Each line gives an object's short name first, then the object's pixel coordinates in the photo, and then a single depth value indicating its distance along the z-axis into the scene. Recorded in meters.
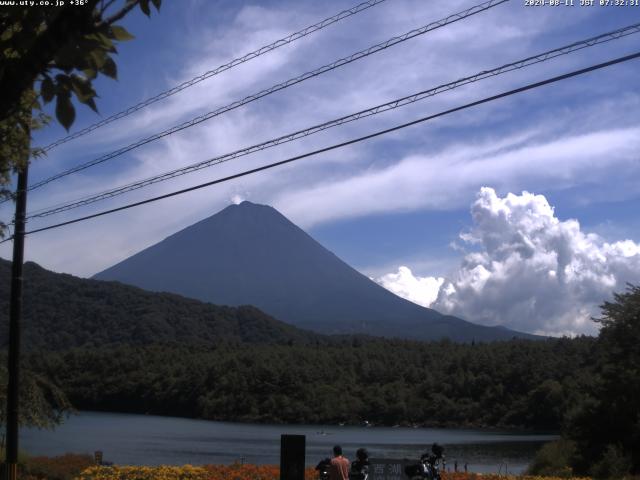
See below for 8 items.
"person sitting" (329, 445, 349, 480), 12.82
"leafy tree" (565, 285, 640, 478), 23.97
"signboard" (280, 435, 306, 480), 11.63
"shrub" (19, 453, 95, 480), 20.02
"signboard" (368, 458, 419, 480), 13.47
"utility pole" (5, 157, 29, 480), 15.38
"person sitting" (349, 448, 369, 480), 13.16
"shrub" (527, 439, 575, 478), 25.95
